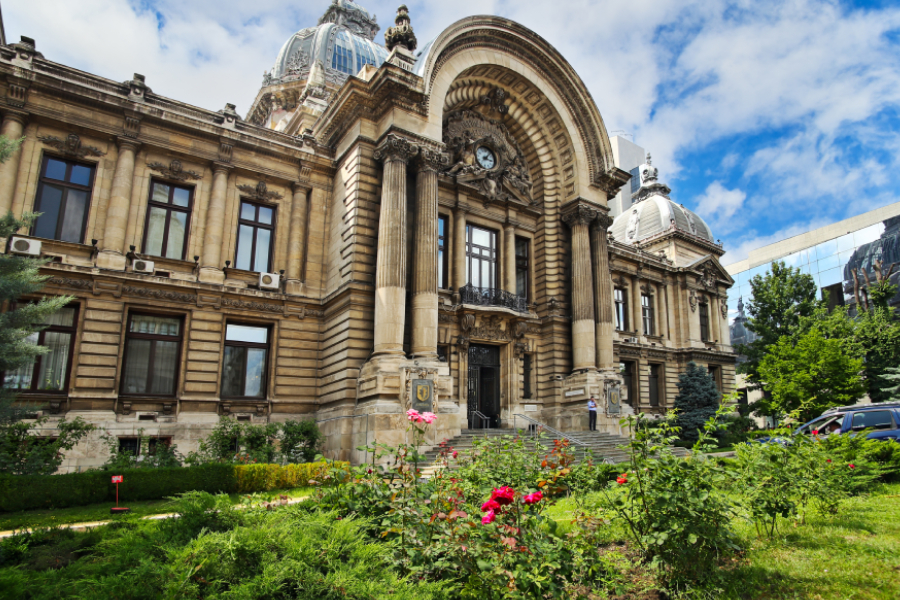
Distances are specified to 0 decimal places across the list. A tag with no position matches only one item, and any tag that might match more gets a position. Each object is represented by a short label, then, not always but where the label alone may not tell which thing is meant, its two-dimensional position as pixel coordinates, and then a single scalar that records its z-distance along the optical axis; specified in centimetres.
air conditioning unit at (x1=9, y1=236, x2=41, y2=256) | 1698
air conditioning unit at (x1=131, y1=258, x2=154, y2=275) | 1880
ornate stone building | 1798
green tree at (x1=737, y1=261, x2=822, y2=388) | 3647
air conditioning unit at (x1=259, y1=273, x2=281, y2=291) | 2092
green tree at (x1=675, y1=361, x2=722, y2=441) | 3300
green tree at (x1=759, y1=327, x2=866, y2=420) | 2772
